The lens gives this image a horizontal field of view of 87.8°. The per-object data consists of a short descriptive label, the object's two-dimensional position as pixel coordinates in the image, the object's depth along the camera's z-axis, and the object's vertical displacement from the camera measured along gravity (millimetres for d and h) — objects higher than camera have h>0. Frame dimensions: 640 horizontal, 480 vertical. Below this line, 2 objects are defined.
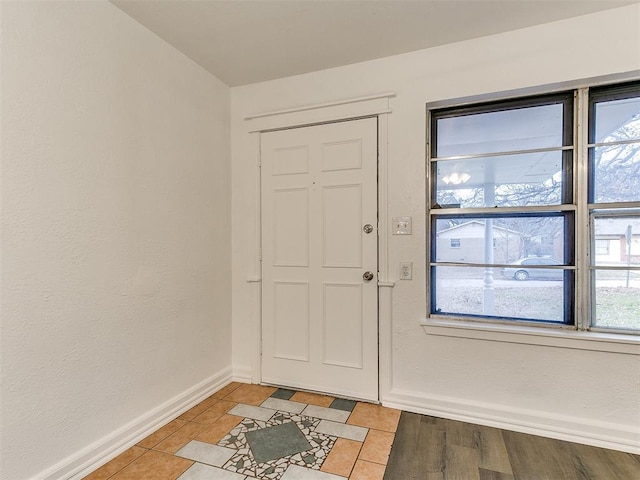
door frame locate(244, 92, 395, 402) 2395 +720
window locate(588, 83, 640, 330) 1952 +243
